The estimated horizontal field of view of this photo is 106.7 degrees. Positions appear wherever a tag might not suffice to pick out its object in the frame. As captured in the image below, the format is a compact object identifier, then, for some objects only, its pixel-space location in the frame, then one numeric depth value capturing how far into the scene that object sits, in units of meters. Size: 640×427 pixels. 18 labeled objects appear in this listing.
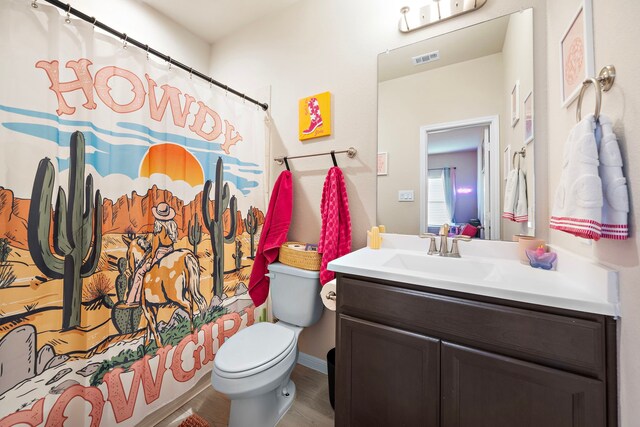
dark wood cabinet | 0.66
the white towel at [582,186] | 0.62
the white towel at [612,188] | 0.60
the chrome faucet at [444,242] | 1.24
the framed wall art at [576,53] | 0.76
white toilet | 1.07
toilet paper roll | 1.26
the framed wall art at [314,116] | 1.62
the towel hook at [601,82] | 0.65
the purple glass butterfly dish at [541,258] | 0.97
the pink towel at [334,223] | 1.44
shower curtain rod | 0.97
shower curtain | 0.89
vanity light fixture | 1.25
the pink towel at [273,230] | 1.71
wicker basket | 1.49
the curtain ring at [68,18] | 0.99
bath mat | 1.24
